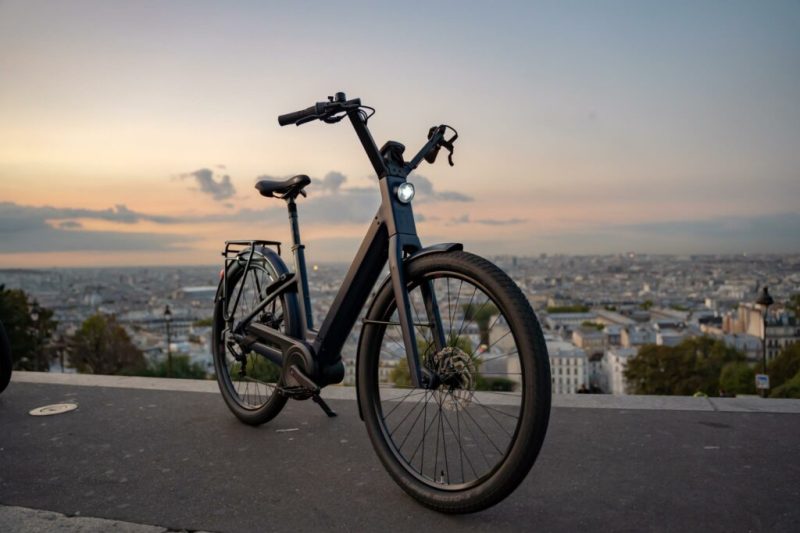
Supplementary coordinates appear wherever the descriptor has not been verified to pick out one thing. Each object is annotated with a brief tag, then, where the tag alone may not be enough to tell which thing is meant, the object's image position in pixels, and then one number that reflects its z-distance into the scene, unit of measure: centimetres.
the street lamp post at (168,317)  2725
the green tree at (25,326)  2802
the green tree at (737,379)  4875
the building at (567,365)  6166
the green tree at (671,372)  5278
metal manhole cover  369
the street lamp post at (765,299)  1972
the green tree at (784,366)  4806
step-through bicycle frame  221
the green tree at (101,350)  3753
